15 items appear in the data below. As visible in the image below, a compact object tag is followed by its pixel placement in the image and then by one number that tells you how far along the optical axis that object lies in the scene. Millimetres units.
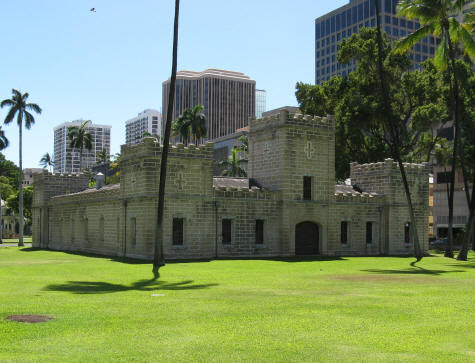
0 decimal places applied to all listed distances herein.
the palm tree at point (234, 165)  68375
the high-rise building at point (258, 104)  198125
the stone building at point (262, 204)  34719
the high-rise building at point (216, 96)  170250
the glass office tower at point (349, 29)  130500
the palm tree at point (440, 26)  35531
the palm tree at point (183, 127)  68500
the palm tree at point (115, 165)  82862
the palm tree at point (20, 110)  62250
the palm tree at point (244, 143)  68562
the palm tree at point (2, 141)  73212
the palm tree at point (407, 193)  36928
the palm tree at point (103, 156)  115731
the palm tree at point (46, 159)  153662
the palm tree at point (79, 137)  79500
